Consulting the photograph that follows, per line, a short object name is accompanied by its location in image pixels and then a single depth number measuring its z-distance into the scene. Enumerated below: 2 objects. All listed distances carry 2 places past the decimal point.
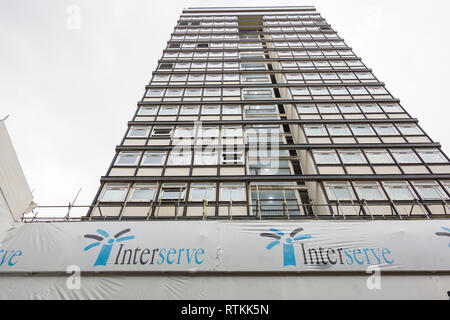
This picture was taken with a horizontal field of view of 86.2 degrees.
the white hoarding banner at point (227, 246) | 9.23
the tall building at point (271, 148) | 13.88
